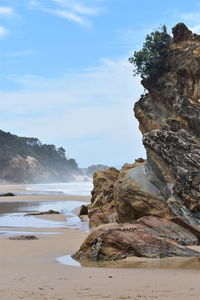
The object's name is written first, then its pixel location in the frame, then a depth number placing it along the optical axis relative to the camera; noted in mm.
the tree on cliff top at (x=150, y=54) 24266
